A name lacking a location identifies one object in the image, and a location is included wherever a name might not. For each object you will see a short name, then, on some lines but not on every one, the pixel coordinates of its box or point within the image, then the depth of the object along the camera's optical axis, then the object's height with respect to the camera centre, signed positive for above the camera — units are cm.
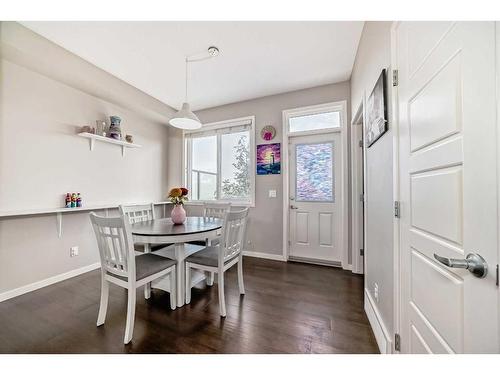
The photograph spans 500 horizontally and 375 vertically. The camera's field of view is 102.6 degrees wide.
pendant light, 220 +82
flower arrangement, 227 -4
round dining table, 172 -40
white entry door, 300 -8
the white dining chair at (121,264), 146 -60
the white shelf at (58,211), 201 -23
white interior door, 60 +3
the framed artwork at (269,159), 328 +55
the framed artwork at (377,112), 136 +62
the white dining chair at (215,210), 290 -27
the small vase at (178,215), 227 -27
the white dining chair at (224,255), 180 -63
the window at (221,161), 357 +57
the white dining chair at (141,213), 236 -30
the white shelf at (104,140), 273 +75
